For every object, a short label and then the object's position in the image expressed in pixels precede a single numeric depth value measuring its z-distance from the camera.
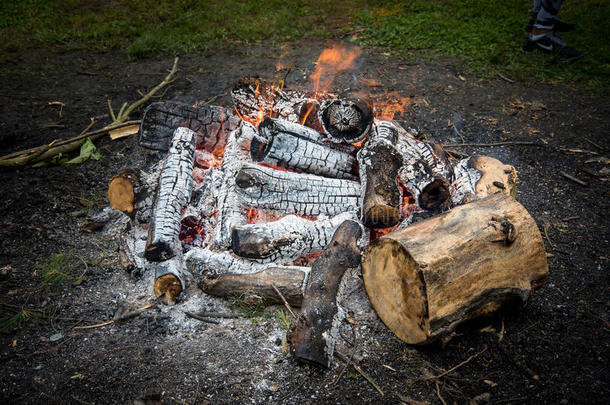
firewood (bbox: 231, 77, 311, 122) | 3.71
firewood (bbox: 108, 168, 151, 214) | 3.18
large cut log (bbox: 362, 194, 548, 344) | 2.17
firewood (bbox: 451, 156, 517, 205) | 3.04
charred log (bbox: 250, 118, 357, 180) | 3.14
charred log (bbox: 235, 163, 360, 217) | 3.00
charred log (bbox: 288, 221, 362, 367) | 2.31
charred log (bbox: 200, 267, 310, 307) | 2.58
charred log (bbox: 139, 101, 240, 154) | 3.69
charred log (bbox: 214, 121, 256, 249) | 2.97
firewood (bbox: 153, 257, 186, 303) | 2.72
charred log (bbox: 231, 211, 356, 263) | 2.76
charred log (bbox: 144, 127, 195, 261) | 2.85
